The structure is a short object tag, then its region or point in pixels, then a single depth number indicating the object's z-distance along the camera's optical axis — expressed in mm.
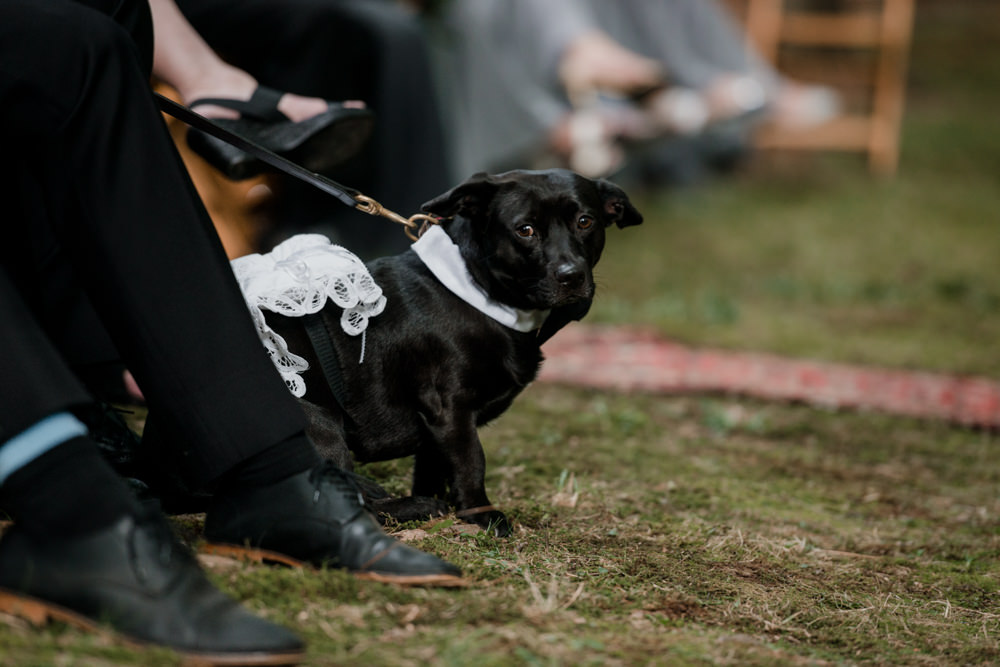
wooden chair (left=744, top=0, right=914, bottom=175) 9125
